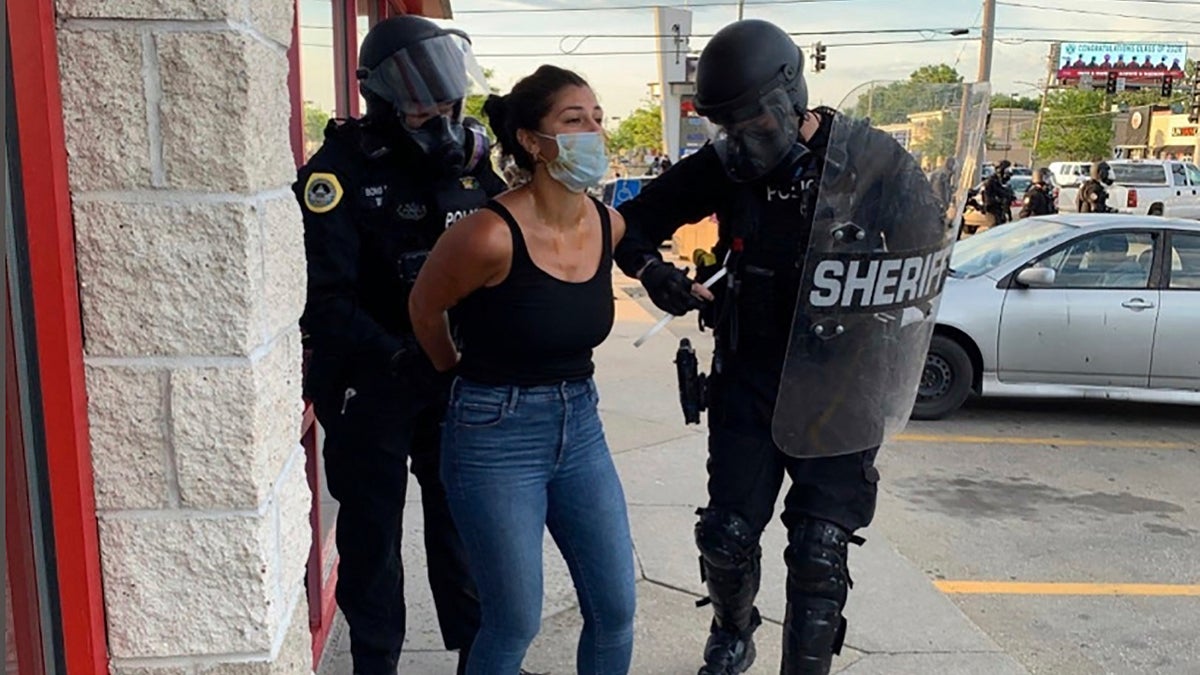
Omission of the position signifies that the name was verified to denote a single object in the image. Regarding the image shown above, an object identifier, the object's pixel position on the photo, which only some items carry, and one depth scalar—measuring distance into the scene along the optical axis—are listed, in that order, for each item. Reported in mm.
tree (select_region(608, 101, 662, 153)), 75812
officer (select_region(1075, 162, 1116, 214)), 17000
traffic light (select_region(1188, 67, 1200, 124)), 38719
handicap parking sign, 13102
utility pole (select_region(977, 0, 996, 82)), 23484
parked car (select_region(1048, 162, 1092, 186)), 32344
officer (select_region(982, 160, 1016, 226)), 18531
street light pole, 65681
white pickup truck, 22109
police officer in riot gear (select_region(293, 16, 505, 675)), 2449
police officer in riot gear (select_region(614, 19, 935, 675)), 2672
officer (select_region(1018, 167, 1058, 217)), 17234
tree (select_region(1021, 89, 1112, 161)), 67500
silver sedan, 6500
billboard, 68812
